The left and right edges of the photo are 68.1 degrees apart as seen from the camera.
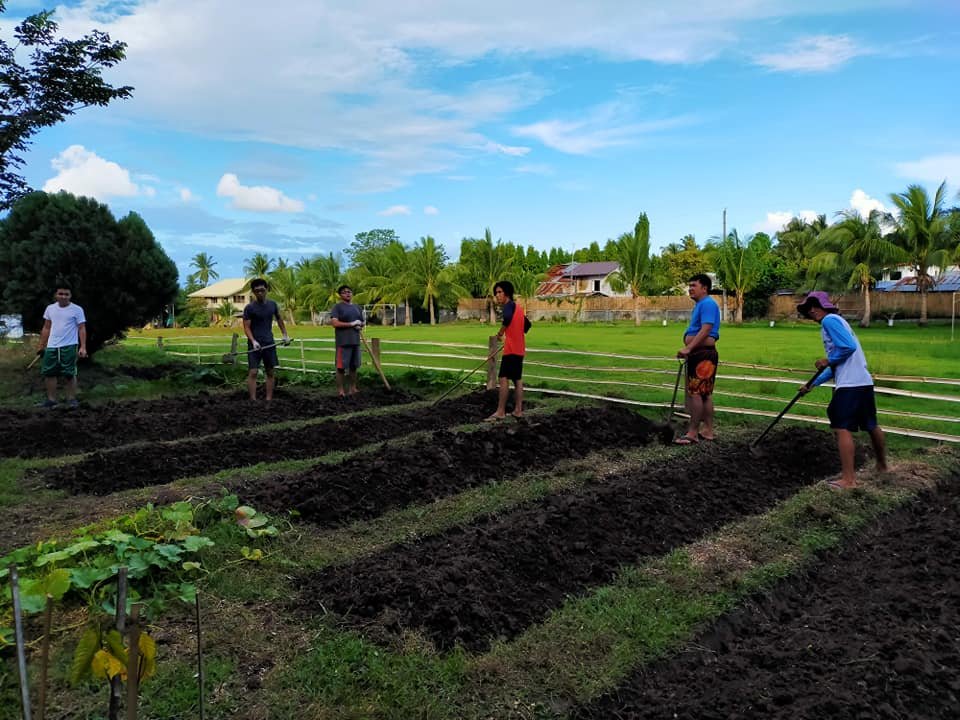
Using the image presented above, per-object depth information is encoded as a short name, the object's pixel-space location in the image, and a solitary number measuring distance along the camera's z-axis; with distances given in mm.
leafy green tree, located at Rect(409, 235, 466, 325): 46406
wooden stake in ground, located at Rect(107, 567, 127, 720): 1748
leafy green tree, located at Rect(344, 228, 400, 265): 83000
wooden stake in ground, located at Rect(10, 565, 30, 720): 1764
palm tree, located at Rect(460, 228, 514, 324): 47250
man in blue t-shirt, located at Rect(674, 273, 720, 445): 7078
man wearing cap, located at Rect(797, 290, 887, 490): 5625
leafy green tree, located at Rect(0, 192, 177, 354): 11398
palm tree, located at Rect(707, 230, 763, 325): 36562
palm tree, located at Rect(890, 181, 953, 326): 29250
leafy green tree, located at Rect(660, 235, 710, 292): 47375
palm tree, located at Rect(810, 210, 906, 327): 30297
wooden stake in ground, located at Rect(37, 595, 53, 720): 1803
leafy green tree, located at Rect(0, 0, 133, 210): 12148
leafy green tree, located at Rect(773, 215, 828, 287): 46219
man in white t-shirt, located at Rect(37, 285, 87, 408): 9336
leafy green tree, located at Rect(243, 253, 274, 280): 71875
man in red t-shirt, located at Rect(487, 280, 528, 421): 8422
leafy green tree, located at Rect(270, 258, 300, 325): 55406
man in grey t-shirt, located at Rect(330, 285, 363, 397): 10188
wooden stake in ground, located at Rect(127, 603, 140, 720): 1763
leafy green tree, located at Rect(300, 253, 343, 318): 52341
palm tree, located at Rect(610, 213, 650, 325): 37938
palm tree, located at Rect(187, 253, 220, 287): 89188
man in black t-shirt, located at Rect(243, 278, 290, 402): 9641
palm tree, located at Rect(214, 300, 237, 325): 62406
